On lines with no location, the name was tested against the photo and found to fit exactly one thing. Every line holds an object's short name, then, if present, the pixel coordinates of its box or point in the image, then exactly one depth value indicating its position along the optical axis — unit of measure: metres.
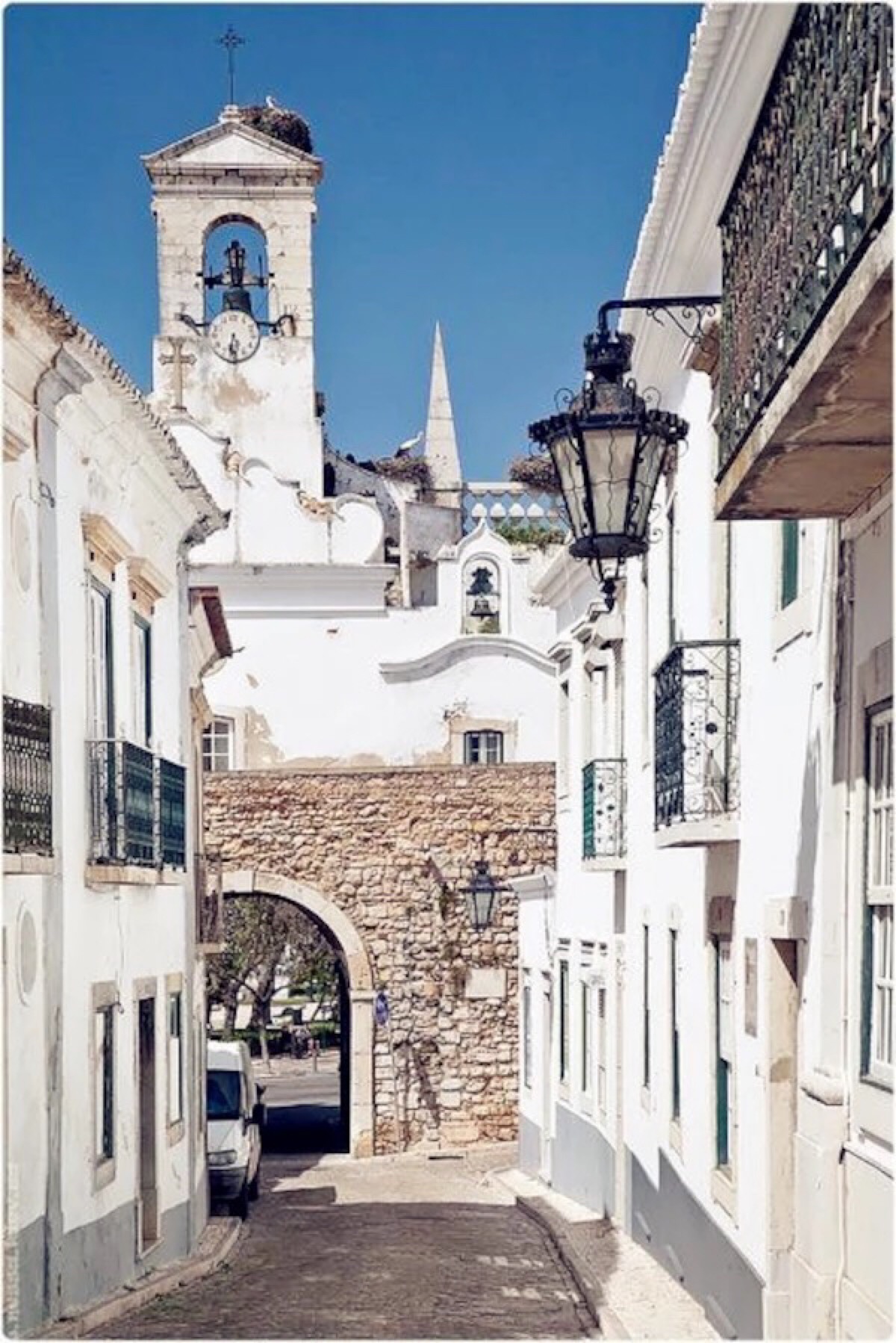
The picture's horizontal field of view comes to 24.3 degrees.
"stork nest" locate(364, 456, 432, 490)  46.56
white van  18.11
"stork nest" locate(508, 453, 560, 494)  43.72
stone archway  25.20
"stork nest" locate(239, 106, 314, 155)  40.88
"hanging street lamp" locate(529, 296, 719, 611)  7.57
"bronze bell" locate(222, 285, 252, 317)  35.00
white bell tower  34.41
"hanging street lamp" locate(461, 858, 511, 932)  24.72
